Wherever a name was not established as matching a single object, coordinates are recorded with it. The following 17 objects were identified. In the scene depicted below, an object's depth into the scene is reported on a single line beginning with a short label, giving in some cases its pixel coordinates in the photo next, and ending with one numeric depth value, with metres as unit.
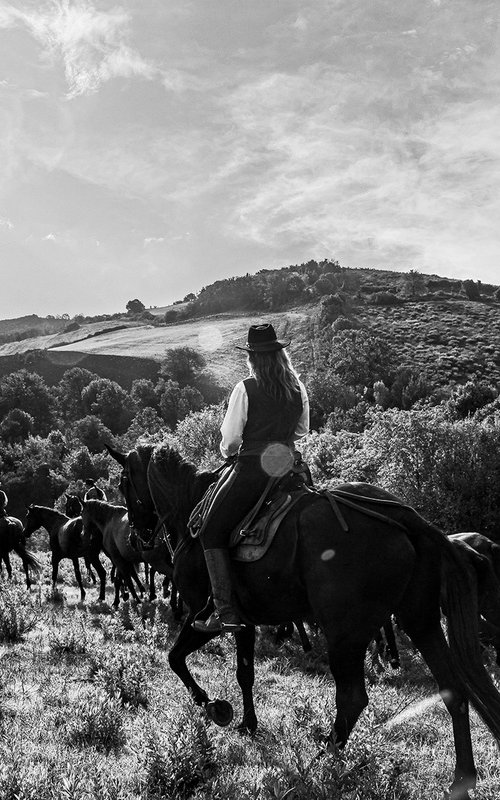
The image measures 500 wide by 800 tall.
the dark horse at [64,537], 17.27
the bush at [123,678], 6.39
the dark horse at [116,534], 14.60
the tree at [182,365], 105.00
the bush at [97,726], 5.13
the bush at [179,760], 4.28
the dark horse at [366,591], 4.60
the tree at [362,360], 87.94
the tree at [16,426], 92.69
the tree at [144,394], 101.00
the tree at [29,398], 100.88
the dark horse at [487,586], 5.79
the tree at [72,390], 104.19
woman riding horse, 5.29
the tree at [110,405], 99.44
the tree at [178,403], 93.12
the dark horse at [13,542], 17.56
